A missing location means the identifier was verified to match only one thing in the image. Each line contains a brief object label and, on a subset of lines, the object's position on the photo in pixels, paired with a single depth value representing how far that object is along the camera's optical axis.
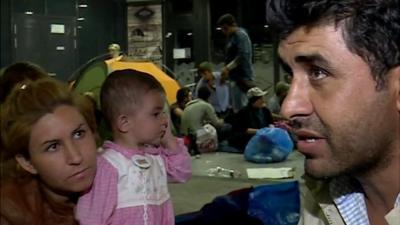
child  1.50
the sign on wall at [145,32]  3.71
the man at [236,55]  4.33
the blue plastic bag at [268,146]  4.37
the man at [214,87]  4.41
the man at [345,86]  0.90
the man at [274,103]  3.88
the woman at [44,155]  1.40
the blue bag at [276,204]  2.50
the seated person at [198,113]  4.52
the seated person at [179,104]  4.38
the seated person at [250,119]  4.50
